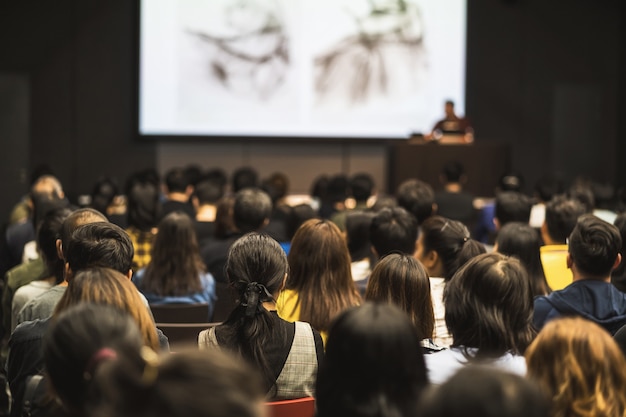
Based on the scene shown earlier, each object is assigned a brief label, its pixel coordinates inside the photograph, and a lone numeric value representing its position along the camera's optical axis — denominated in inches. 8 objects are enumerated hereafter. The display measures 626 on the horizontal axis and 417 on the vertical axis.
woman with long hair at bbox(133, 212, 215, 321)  304.2
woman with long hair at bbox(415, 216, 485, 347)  271.7
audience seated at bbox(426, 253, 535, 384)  172.1
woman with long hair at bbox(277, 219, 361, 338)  239.5
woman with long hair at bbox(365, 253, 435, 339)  203.9
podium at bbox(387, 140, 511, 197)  678.1
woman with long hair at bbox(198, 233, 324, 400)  194.6
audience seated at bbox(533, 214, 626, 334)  233.4
